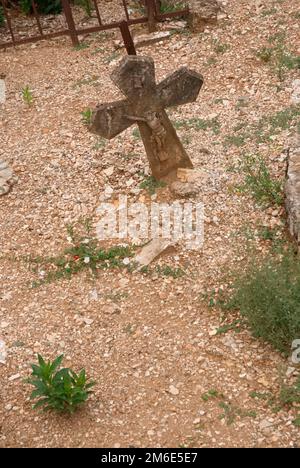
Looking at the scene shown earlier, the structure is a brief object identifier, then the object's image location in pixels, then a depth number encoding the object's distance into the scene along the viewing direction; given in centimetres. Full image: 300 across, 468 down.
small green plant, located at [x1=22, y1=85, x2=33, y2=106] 653
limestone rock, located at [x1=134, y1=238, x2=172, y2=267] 471
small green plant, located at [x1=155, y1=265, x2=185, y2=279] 459
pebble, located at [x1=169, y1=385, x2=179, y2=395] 376
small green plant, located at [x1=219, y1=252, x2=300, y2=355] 383
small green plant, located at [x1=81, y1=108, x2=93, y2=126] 610
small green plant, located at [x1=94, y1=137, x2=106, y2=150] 591
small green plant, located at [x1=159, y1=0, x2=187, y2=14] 756
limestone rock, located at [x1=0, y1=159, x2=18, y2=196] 562
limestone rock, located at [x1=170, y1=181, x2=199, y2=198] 516
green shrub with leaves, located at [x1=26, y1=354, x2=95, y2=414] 354
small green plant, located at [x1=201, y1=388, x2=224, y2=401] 369
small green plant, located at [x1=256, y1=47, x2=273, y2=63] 649
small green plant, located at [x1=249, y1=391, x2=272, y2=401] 366
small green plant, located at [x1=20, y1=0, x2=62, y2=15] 819
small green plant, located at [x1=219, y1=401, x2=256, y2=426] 356
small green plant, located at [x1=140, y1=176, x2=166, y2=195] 532
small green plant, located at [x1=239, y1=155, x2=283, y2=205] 498
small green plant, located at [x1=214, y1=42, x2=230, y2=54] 682
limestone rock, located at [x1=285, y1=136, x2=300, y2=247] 448
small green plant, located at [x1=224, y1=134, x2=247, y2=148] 562
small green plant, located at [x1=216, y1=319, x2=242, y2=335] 409
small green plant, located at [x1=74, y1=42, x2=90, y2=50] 741
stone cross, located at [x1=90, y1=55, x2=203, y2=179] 480
